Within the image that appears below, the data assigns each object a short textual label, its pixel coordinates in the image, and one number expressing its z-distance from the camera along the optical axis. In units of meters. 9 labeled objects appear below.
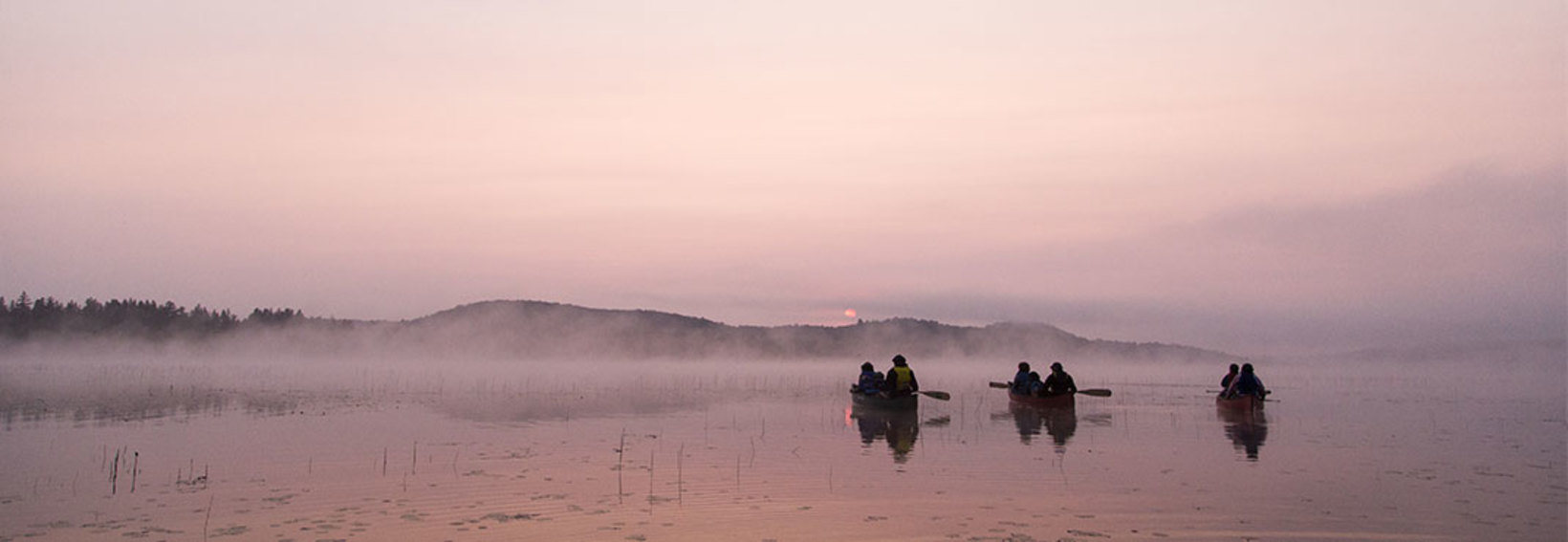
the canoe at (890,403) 32.94
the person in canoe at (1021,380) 36.62
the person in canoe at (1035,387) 35.22
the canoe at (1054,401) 34.41
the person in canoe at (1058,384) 34.75
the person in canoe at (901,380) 33.38
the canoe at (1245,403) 33.09
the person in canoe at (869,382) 34.44
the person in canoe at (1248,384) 33.59
